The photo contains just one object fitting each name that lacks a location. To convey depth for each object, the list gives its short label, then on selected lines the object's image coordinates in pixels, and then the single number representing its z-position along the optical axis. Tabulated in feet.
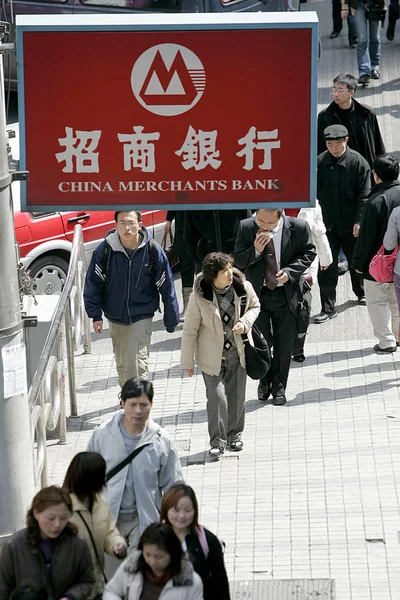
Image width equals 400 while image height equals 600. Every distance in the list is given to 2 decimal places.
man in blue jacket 54.15
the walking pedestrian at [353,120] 71.77
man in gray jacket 36.82
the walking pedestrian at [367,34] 105.62
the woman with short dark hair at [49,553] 31.80
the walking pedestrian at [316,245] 61.76
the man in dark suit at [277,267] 55.97
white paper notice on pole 38.34
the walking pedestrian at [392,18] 120.13
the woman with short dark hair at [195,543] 32.47
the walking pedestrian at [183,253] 65.88
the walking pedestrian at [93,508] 33.87
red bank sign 41.69
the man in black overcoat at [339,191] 66.19
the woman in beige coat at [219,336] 49.95
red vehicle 74.28
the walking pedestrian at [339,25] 115.75
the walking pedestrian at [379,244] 60.91
